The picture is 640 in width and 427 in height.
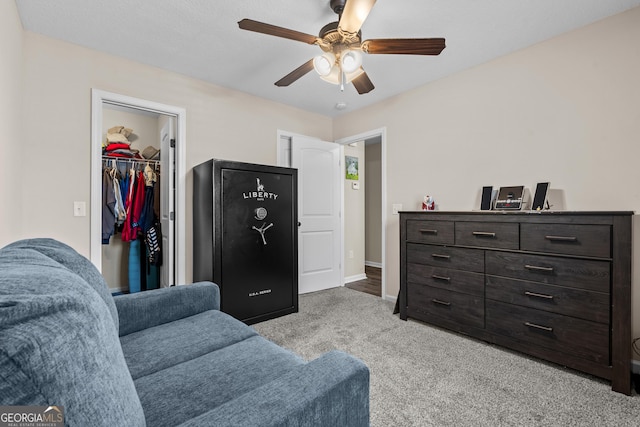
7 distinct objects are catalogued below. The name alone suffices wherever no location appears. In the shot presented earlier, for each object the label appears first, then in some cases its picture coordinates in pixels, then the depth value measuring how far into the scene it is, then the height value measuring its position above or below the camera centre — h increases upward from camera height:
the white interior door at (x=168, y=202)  3.16 +0.10
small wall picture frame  4.75 +0.71
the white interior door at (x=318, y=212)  3.98 -0.01
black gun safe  2.77 -0.24
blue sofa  0.43 -0.46
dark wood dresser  1.85 -0.53
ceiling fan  1.80 +1.11
